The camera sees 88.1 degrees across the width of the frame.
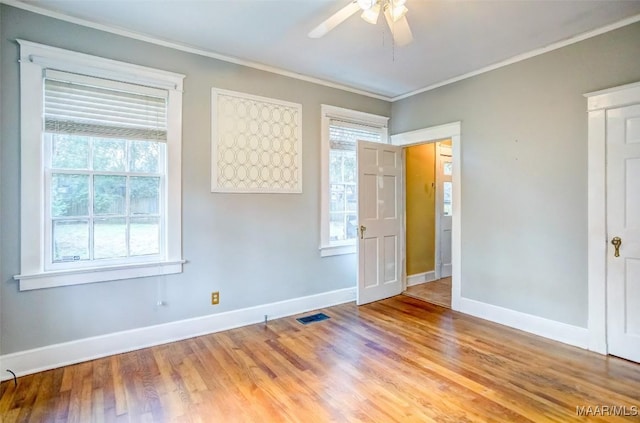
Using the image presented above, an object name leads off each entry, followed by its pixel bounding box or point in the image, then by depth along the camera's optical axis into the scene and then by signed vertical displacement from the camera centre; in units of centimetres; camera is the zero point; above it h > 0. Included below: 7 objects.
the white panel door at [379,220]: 403 -13
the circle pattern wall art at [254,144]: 325 +69
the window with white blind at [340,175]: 398 +45
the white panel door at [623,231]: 259 -16
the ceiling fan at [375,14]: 190 +116
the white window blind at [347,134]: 411 +100
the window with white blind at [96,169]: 247 +34
